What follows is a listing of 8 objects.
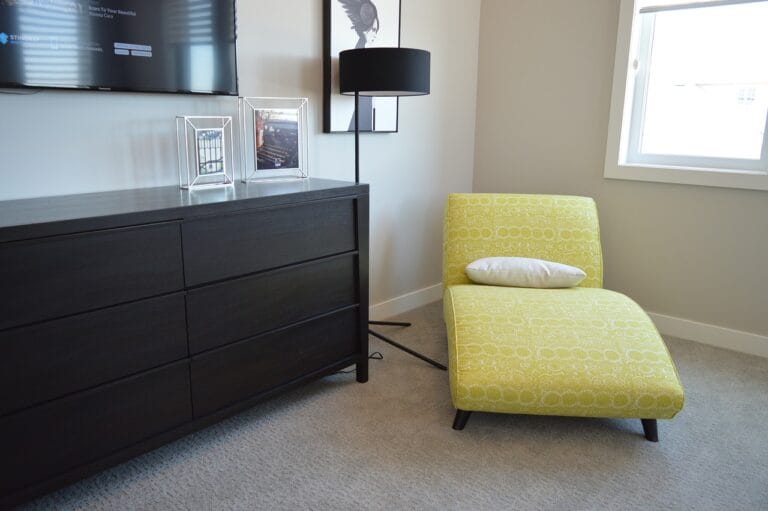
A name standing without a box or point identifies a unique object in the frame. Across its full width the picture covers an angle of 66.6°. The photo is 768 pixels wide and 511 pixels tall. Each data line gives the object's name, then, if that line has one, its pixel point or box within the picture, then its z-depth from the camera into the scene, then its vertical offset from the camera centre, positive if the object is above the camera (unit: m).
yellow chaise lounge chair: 2.02 -0.76
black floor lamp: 2.39 +0.27
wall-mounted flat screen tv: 1.75 +0.29
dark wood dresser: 1.53 -0.54
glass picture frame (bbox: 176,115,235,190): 2.16 -0.06
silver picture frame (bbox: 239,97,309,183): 2.37 -0.01
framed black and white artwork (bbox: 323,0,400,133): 2.70 +0.44
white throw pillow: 2.68 -0.60
